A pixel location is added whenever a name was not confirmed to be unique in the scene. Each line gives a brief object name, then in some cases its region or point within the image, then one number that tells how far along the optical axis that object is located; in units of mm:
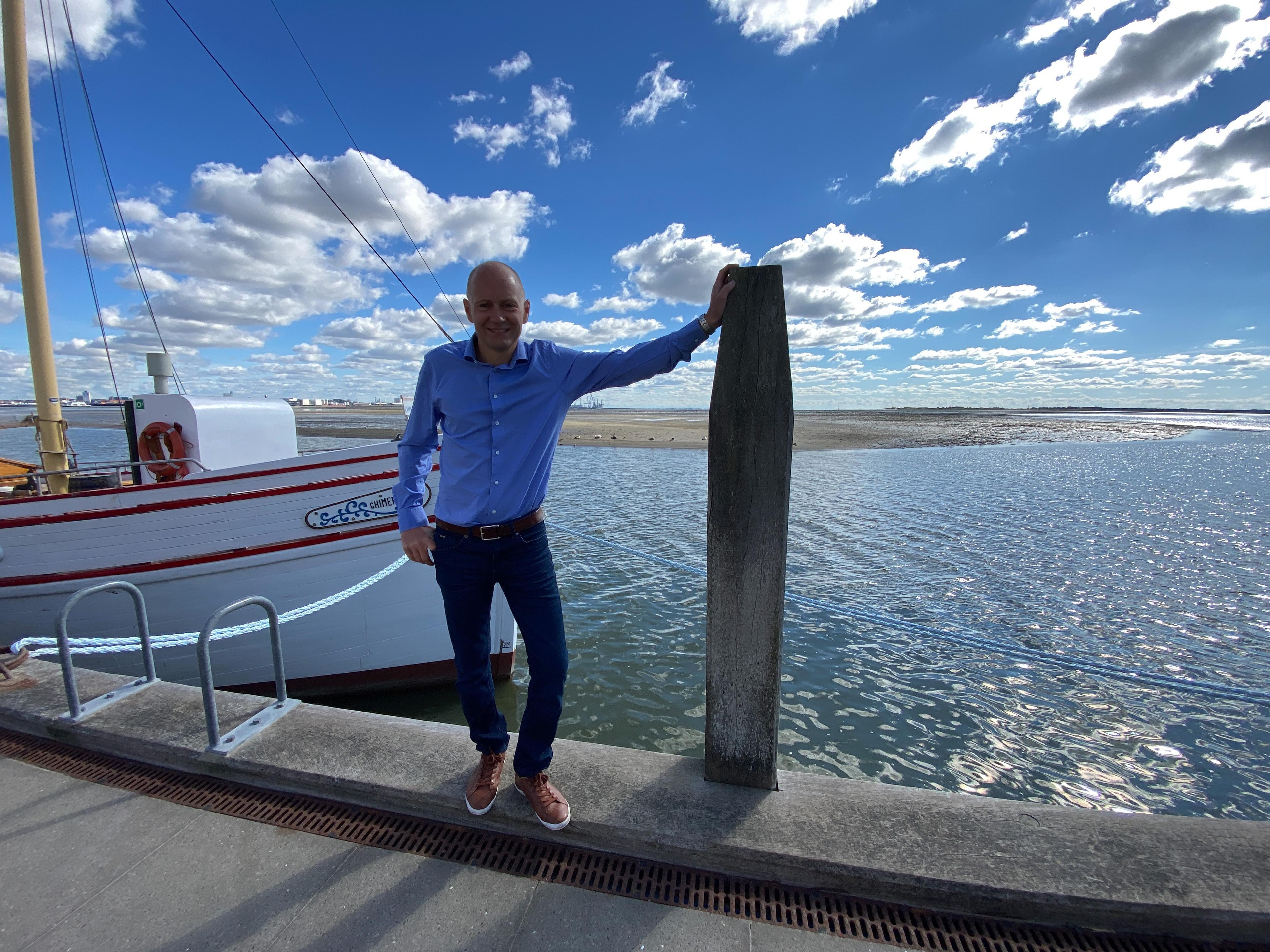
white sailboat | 5453
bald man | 2506
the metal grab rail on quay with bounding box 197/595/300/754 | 2906
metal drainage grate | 2096
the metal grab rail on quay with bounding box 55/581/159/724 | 3176
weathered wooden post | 2518
